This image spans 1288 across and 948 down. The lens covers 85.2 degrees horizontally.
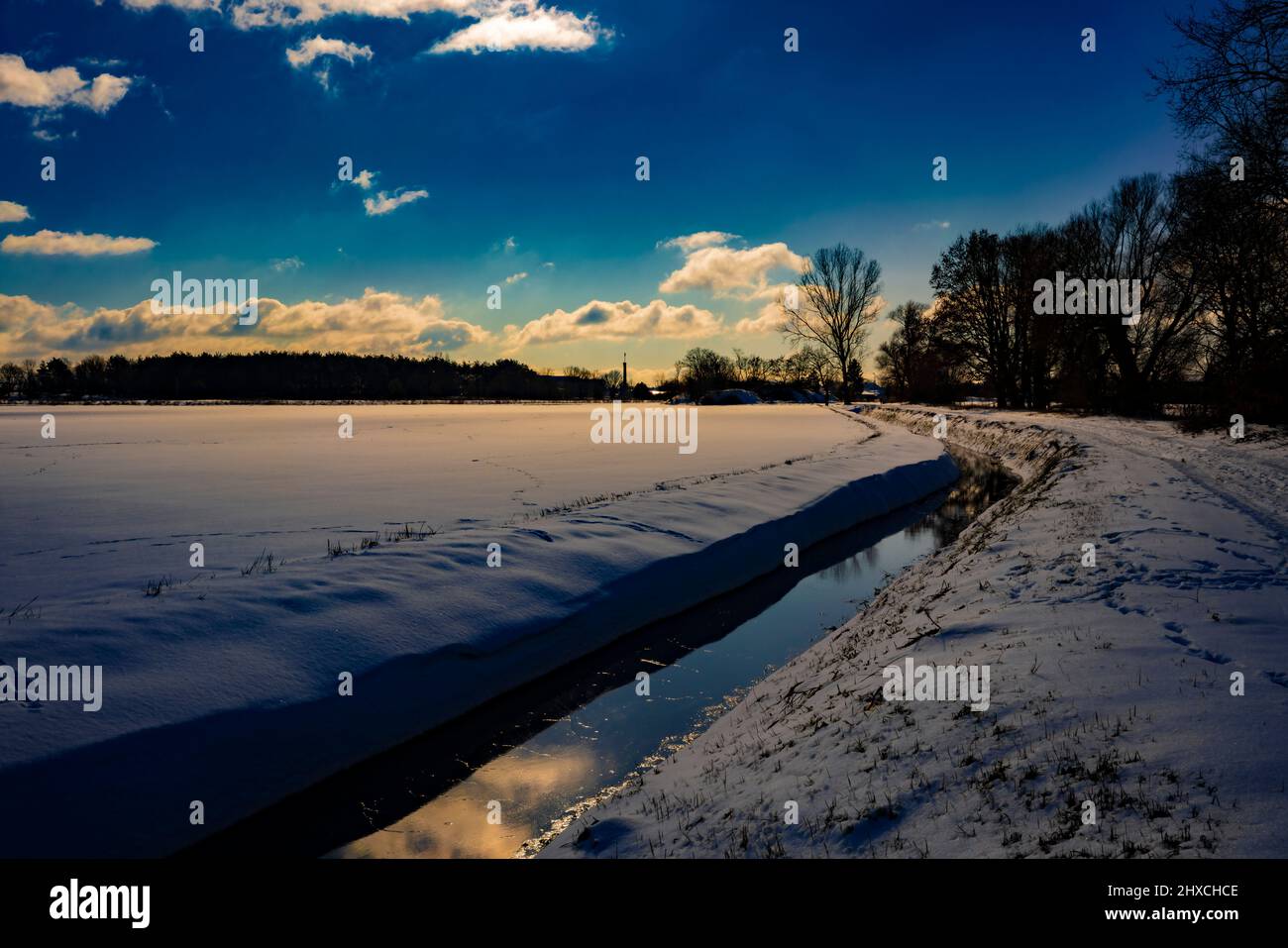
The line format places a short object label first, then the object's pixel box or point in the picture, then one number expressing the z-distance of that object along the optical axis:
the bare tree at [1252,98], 14.78
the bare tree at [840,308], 76.69
